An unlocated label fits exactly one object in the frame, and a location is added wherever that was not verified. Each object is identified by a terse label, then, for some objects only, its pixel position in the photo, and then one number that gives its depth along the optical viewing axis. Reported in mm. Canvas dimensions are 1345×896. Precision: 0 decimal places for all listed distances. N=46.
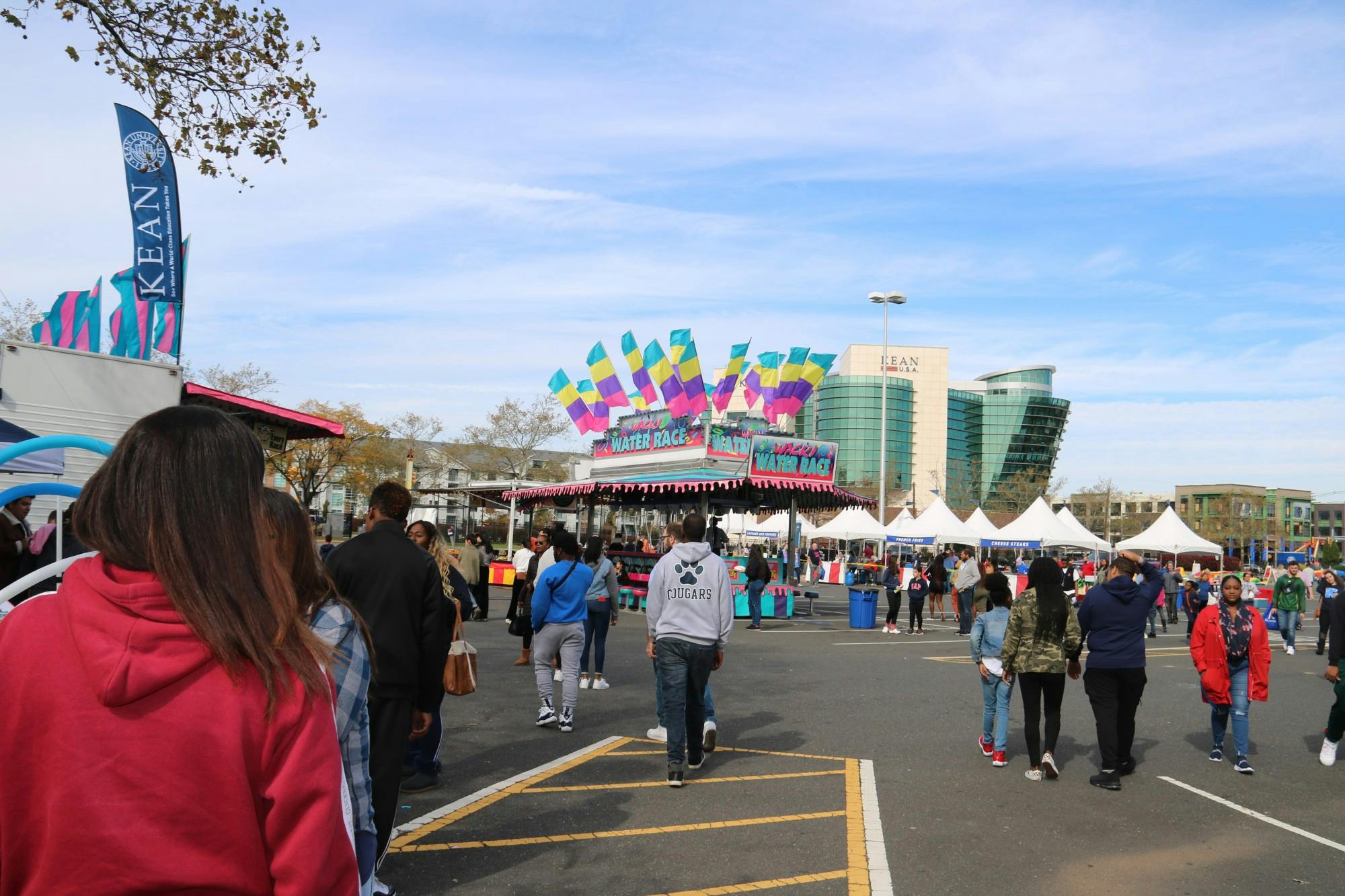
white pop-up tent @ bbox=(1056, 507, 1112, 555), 32916
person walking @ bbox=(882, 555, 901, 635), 21000
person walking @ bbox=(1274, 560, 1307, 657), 19562
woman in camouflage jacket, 7777
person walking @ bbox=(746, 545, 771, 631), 20891
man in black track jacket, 5023
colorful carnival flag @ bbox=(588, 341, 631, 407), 25297
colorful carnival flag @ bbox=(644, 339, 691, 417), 24297
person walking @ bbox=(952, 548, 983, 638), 21297
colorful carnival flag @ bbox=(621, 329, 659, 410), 24719
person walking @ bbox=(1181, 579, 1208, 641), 20891
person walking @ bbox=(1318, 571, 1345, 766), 8805
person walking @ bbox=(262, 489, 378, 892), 2307
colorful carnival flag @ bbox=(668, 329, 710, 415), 23812
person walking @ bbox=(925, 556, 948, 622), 24062
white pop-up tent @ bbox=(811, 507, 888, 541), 38375
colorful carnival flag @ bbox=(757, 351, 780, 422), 24062
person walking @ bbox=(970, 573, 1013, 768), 8195
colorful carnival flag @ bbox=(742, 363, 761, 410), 24516
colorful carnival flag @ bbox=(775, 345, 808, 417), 23328
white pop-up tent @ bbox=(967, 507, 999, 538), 34816
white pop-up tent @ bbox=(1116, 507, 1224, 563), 32344
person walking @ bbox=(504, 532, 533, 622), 18719
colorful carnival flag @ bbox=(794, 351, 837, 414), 23359
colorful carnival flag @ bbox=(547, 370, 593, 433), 25422
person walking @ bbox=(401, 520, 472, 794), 6844
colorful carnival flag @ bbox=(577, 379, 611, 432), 25844
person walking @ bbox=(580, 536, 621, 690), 11008
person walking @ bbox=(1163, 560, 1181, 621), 24703
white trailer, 11102
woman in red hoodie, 1609
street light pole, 35000
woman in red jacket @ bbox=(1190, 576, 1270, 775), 8430
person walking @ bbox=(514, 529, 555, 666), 12000
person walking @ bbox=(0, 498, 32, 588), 8062
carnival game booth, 23281
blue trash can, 21938
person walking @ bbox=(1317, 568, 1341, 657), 19062
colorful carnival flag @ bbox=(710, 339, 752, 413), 23578
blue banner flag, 13281
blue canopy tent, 7551
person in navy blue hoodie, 7777
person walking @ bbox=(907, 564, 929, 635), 20453
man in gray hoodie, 7250
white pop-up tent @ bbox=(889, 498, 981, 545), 34062
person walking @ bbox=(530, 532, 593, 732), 8648
